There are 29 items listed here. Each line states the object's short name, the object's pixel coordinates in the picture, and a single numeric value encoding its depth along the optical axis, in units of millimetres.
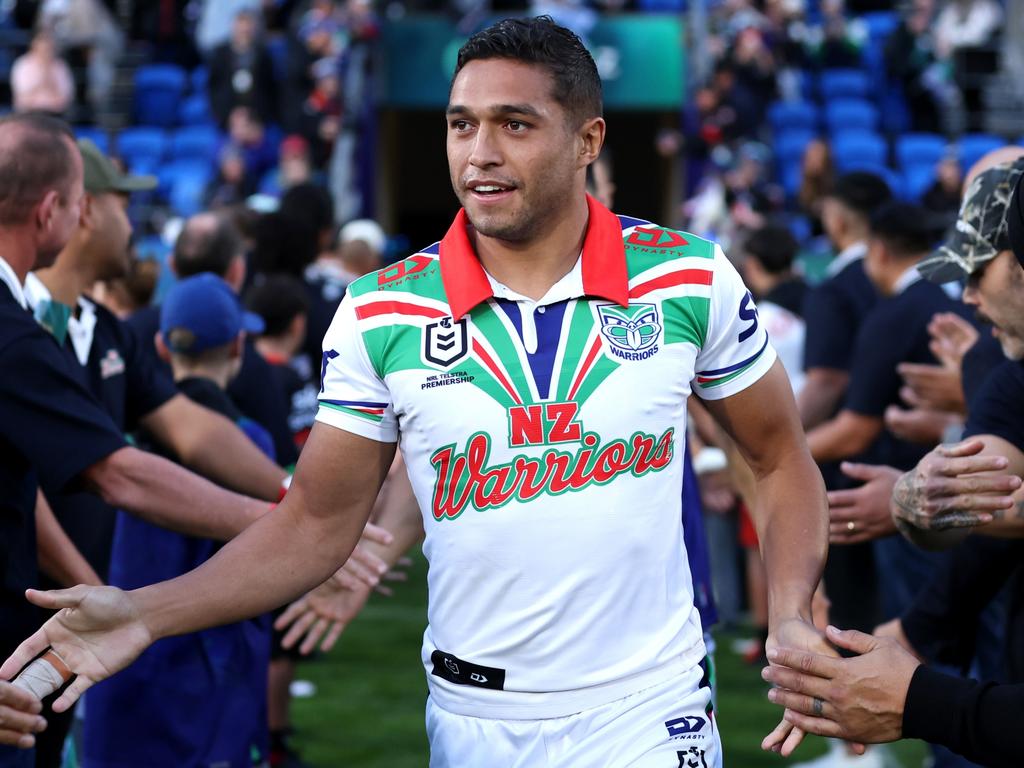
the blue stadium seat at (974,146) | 18641
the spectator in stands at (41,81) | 18094
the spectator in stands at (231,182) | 16484
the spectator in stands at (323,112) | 17859
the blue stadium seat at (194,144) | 19469
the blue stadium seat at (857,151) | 18641
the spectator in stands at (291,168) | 15680
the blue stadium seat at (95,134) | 19094
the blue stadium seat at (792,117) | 19828
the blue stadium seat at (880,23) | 21172
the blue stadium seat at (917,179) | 18172
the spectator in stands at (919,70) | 19391
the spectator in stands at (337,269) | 8297
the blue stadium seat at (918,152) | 18906
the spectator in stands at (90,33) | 20281
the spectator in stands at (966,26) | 20047
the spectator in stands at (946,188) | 15680
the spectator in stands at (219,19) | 20312
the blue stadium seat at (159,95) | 20547
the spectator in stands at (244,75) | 18281
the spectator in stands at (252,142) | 17594
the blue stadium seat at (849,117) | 19703
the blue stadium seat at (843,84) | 20109
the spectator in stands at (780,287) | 8648
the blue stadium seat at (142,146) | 19500
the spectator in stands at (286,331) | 7469
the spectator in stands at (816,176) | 16781
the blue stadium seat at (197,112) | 20266
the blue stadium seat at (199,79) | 20625
